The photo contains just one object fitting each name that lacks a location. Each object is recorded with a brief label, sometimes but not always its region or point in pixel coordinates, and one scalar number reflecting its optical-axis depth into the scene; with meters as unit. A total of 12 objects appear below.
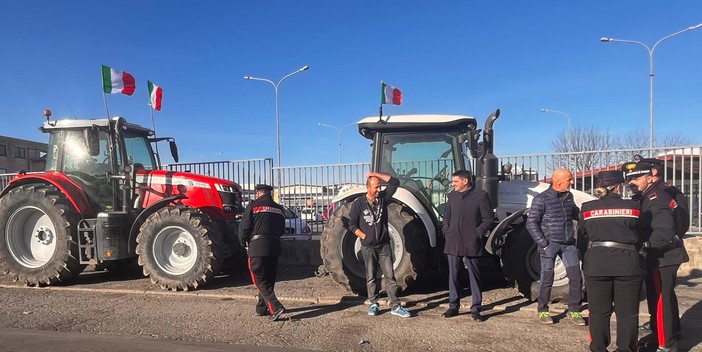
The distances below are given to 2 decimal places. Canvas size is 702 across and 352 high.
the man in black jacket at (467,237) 5.27
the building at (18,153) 44.06
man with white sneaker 5.59
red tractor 6.96
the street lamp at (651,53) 16.20
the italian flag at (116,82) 8.95
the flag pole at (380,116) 6.60
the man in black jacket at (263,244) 5.49
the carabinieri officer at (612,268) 3.80
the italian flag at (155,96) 10.22
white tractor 5.87
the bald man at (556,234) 5.09
